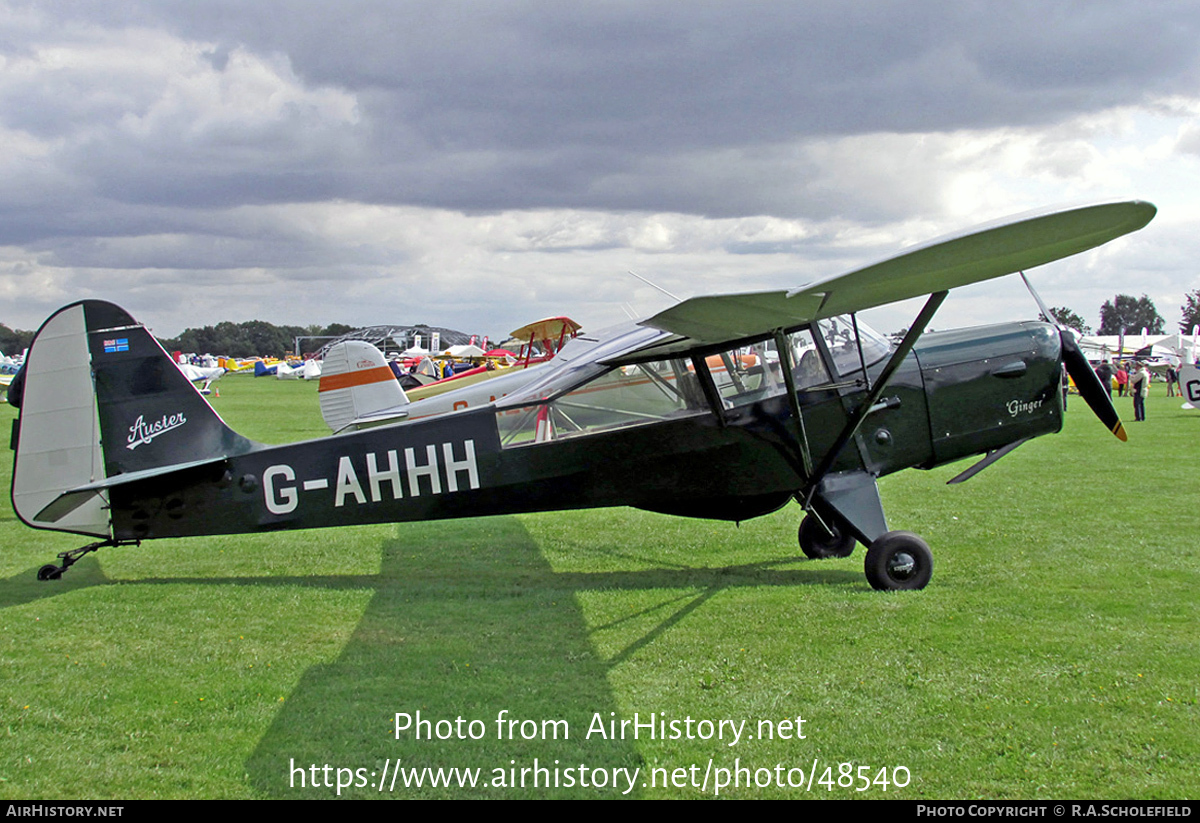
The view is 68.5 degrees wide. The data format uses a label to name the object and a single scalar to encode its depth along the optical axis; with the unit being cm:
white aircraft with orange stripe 1370
